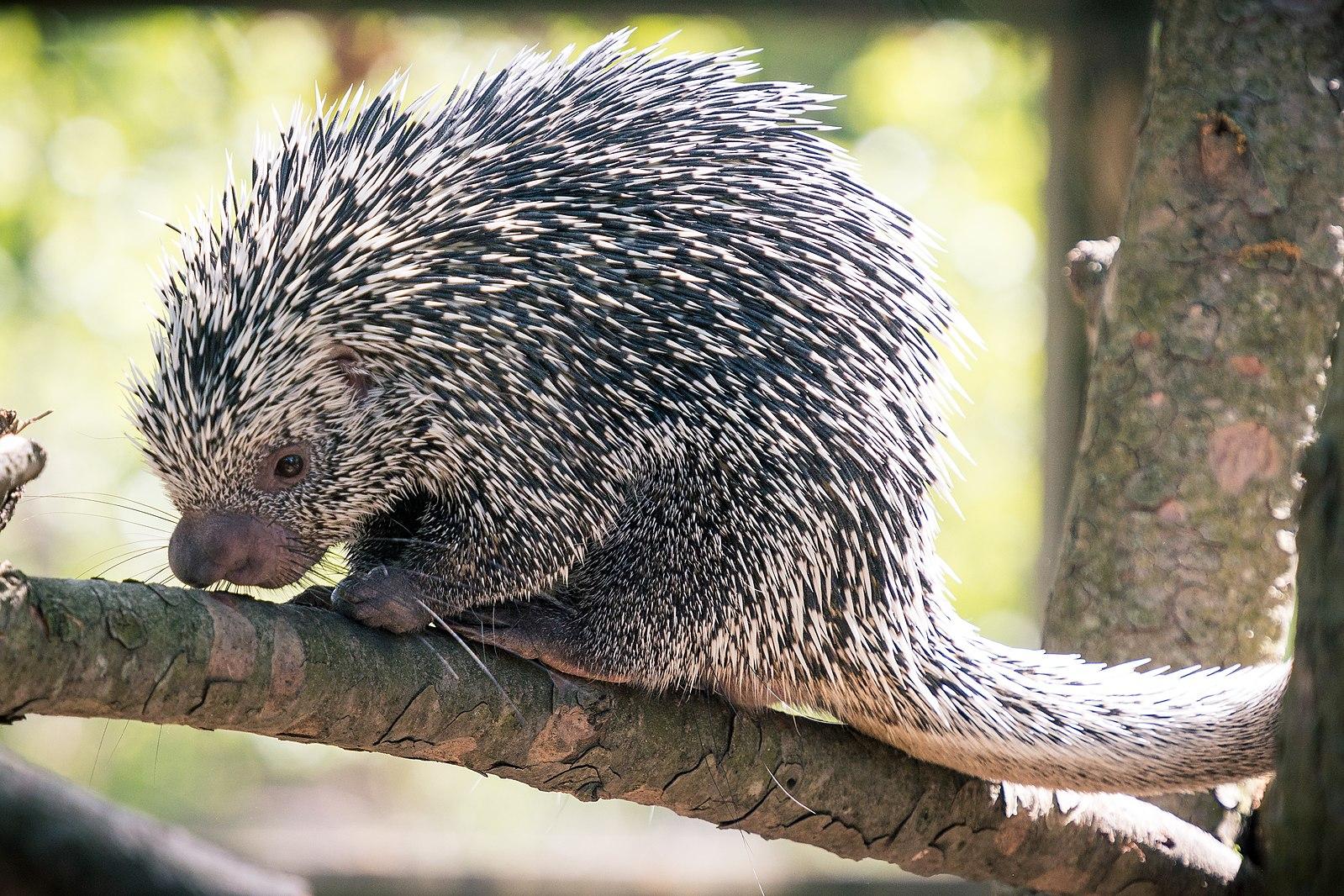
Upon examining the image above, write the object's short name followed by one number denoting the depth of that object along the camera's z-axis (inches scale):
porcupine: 178.4
